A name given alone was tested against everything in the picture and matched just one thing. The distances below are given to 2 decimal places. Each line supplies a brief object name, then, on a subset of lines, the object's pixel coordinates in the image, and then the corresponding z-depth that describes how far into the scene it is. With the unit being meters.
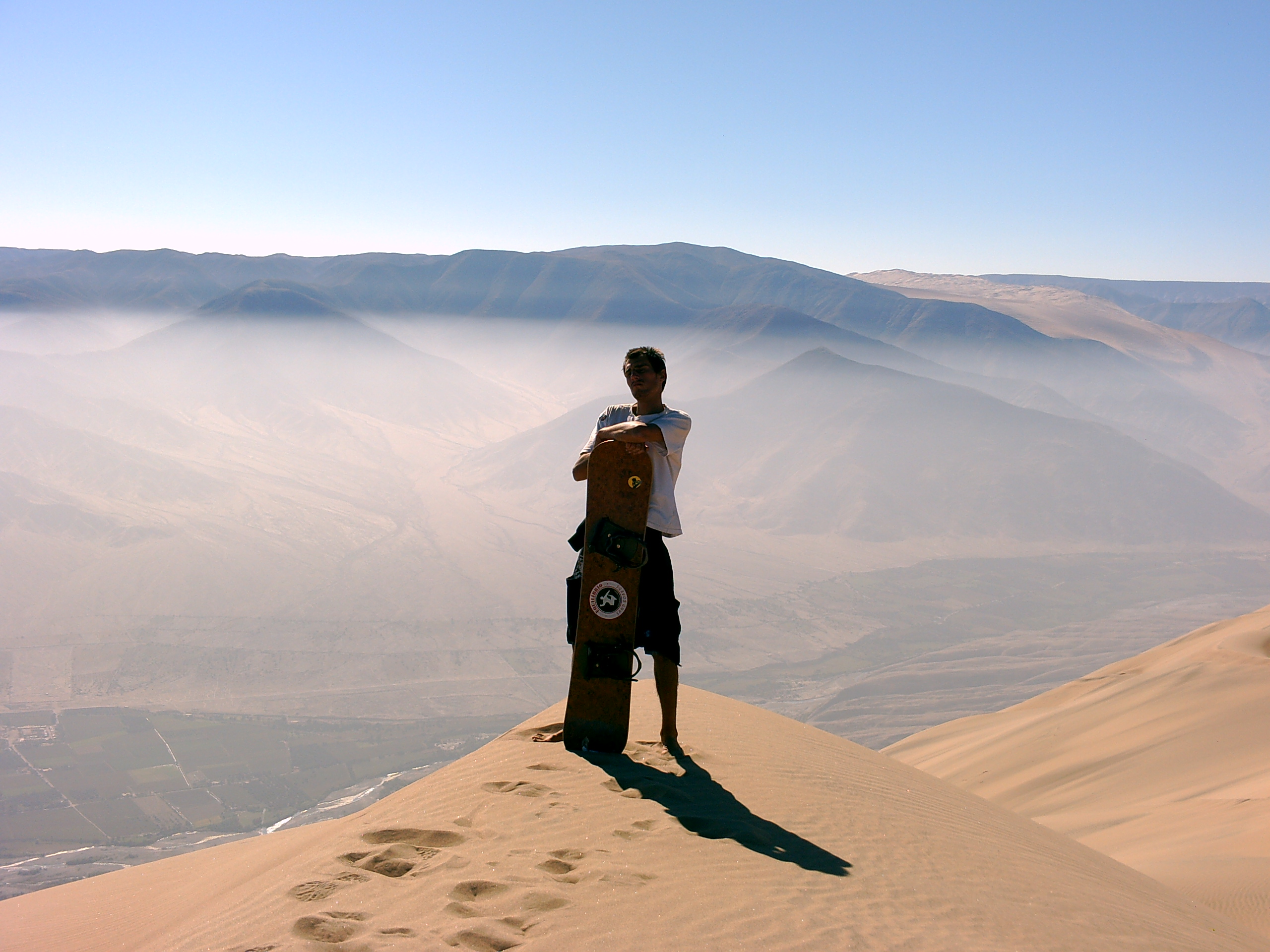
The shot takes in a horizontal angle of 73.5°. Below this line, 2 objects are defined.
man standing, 3.98
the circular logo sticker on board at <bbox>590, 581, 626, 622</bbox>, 4.02
